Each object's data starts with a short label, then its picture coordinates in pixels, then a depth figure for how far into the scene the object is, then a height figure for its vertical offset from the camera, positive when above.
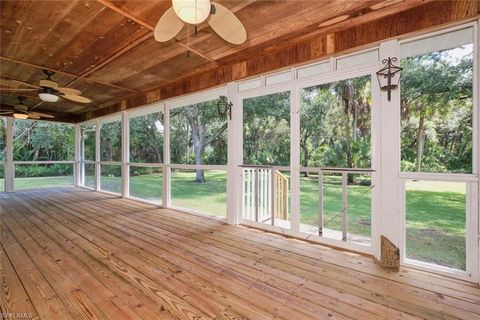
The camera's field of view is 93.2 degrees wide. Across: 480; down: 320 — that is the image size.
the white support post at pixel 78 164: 7.95 -0.17
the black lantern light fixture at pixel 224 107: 3.73 +0.86
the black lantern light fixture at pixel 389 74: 2.30 +0.84
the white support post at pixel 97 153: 6.99 +0.17
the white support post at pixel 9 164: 6.58 -0.13
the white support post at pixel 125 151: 5.88 +0.20
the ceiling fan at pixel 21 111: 4.96 +1.09
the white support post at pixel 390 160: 2.34 -0.04
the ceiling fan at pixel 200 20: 1.44 +1.06
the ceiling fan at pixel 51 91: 3.46 +1.10
